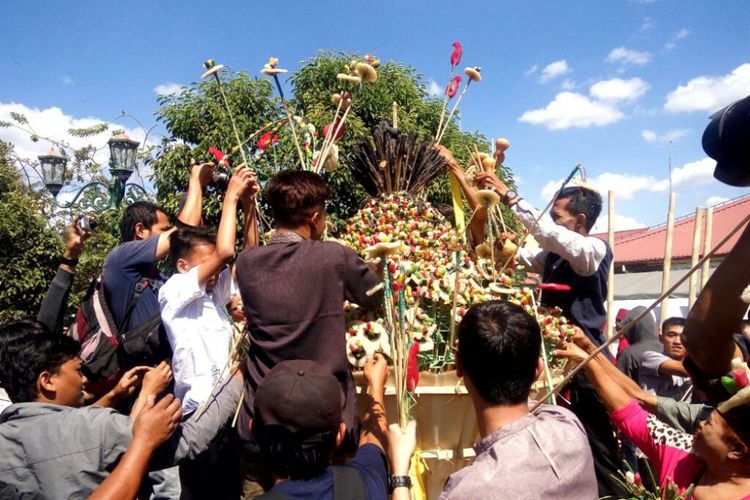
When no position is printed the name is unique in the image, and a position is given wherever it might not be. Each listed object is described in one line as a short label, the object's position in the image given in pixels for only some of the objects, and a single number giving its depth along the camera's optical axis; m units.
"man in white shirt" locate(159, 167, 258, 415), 2.25
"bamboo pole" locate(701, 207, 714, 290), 3.31
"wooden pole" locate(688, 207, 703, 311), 3.29
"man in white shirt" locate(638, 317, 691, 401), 3.99
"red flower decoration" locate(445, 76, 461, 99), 2.91
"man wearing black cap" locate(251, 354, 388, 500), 1.43
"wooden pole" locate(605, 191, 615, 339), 3.27
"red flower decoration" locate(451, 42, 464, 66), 2.87
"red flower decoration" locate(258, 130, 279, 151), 2.60
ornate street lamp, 6.63
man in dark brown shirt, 1.96
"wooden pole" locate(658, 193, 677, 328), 3.18
